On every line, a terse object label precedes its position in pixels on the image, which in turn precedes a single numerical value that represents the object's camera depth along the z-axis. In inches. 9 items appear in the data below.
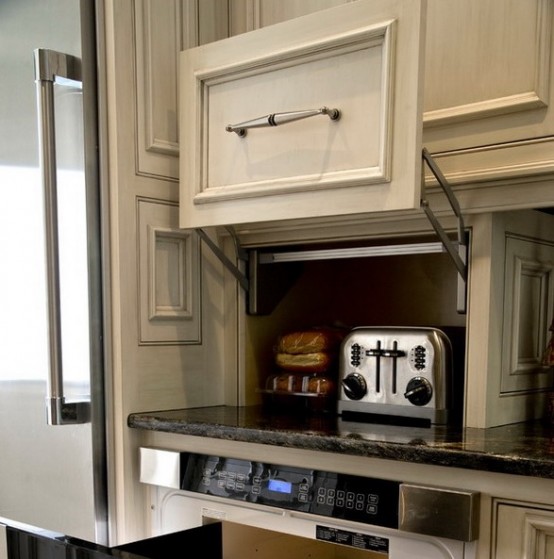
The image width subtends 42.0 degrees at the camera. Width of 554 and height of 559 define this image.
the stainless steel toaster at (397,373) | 53.5
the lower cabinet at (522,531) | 38.8
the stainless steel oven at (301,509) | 41.8
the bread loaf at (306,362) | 63.1
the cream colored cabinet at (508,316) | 50.4
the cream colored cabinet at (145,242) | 57.4
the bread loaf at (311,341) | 63.6
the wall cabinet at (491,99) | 46.4
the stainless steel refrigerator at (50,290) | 57.2
